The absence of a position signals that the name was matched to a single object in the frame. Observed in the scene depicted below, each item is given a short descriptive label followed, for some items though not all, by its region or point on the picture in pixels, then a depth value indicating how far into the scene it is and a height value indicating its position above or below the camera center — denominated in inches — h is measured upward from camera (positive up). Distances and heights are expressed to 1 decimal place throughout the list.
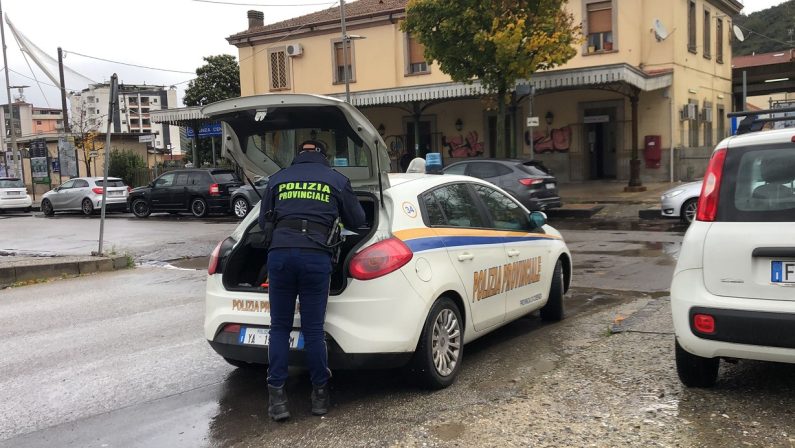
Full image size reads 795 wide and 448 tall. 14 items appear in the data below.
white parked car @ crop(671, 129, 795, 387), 142.5 -22.1
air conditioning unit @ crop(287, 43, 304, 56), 1232.2 +215.8
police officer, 156.6 -19.2
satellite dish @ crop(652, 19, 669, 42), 930.1 +172.1
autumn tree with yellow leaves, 705.6 +132.6
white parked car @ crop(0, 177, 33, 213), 1058.1 -23.6
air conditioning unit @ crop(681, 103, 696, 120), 948.6 +62.0
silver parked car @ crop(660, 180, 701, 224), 553.9 -36.2
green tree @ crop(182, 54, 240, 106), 1876.2 +249.4
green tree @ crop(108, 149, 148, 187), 1417.3 +11.6
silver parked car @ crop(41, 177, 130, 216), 966.4 -25.5
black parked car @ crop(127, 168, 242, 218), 839.7 -22.8
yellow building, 959.0 +105.1
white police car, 166.4 -25.4
